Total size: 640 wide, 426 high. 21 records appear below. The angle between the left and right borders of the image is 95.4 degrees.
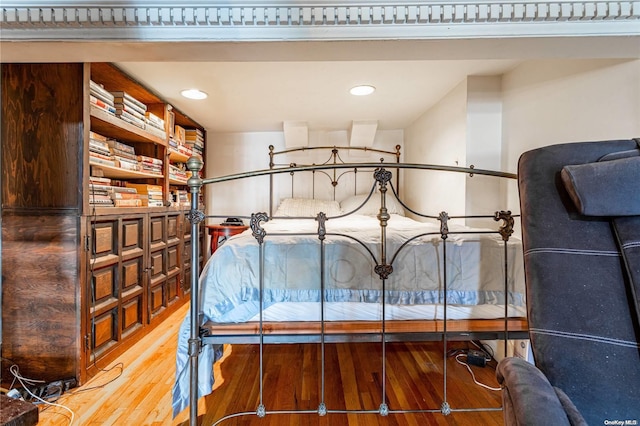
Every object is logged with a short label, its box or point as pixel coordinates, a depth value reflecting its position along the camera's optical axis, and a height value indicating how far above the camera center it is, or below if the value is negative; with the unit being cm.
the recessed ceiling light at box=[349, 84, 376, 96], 229 +98
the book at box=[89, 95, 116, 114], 174 +67
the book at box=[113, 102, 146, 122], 203 +73
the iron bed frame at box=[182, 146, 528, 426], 112 -48
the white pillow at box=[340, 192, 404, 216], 317 +7
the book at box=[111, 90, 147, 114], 204 +82
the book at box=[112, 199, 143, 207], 198 +7
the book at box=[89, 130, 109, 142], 181 +48
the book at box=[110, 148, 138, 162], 205 +42
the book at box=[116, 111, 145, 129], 203 +67
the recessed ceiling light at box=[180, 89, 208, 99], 237 +99
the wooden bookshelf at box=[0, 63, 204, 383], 159 -5
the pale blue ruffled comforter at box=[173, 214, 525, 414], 119 -29
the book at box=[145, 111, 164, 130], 233 +76
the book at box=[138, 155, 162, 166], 230 +43
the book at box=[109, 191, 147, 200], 197 +12
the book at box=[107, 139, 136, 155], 204 +48
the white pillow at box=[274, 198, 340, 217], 312 +5
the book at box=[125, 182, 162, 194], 234 +20
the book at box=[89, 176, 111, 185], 179 +20
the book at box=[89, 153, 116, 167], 177 +32
